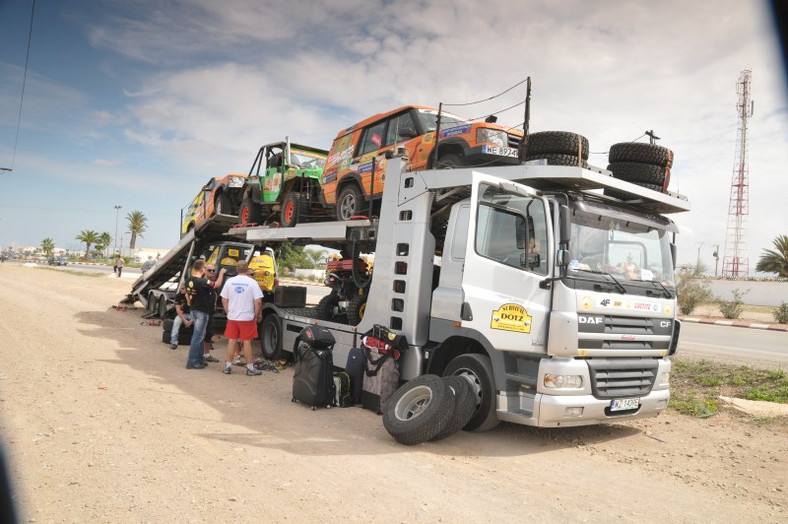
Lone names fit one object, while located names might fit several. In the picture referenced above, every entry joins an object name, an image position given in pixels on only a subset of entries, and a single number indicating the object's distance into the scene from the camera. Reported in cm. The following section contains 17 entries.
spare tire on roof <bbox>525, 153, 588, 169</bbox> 572
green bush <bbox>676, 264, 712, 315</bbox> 2331
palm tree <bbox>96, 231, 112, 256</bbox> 9475
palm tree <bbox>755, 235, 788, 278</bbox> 3148
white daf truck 531
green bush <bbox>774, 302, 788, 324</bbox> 1981
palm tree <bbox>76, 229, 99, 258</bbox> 9219
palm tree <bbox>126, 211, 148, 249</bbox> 8488
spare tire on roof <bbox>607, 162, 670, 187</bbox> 625
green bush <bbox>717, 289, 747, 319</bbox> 2186
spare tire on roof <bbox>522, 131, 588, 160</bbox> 575
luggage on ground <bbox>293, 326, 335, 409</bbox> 651
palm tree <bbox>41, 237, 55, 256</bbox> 10581
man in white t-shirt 856
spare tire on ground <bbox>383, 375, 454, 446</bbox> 521
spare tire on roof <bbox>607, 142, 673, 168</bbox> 627
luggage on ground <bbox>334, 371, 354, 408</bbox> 663
